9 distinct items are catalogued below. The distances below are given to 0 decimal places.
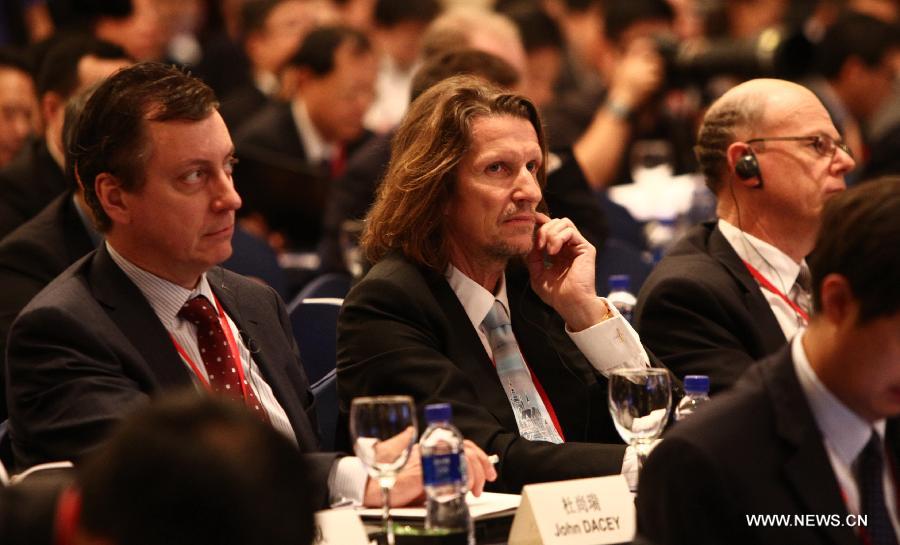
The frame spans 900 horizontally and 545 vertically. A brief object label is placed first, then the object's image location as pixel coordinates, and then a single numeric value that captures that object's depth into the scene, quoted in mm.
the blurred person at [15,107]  11258
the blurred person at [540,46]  16197
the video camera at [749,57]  12156
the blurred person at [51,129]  9102
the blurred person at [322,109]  14242
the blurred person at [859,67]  16766
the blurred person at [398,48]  17953
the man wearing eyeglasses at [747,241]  7023
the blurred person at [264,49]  16766
